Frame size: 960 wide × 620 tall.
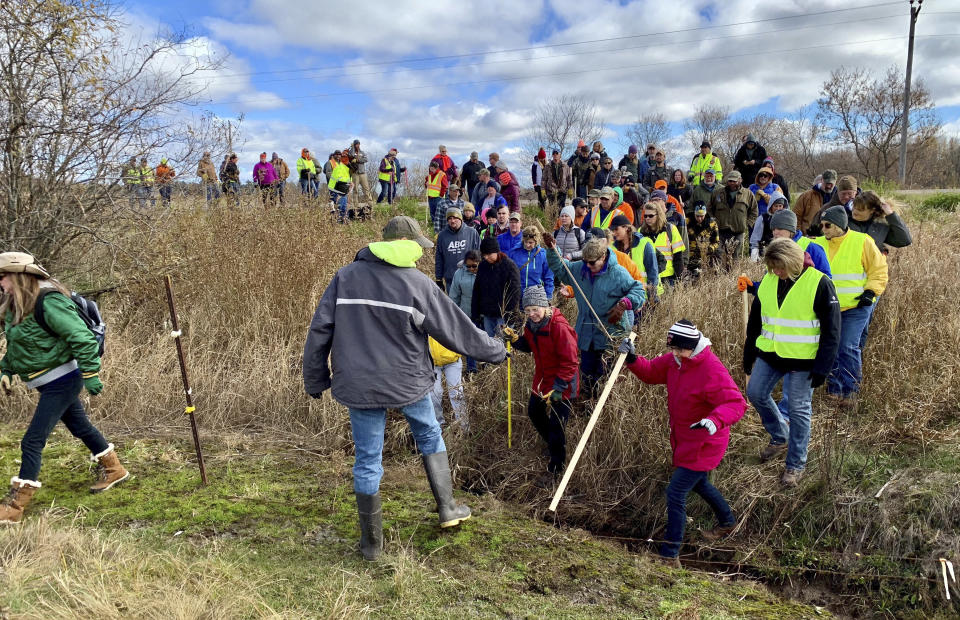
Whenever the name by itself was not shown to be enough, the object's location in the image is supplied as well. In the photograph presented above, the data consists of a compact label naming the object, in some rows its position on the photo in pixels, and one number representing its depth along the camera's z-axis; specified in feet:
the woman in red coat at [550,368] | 15.15
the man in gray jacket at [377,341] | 10.86
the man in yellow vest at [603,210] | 28.04
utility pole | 64.34
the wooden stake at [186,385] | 14.33
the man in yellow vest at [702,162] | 36.55
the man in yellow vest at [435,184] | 45.29
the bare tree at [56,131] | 20.93
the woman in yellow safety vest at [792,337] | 13.56
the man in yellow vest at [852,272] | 16.60
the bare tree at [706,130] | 108.11
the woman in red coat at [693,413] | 12.30
